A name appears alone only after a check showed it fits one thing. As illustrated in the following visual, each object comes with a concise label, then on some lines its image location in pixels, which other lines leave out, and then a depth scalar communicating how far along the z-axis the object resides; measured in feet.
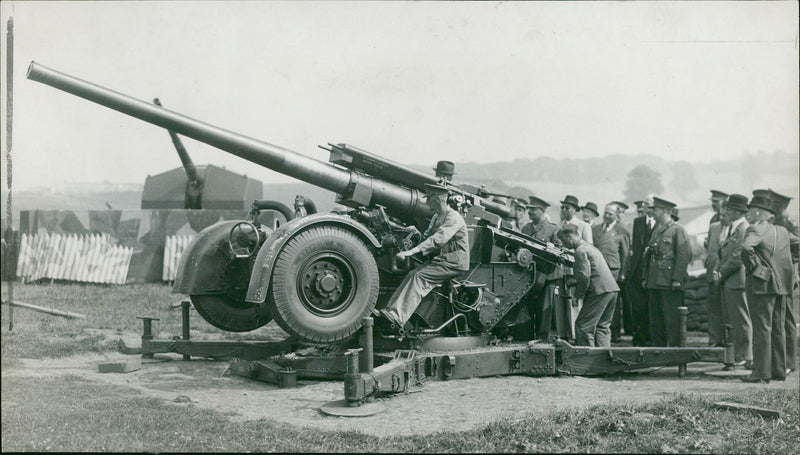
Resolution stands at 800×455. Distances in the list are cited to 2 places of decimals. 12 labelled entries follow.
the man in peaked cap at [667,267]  32.17
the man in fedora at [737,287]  29.68
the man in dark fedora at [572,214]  34.91
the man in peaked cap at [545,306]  29.78
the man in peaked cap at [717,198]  34.12
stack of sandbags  40.52
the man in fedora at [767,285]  27.17
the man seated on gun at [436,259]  25.54
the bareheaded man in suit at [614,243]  36.14
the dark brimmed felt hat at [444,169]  30.19
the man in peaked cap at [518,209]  37.77
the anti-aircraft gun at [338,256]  24.29
